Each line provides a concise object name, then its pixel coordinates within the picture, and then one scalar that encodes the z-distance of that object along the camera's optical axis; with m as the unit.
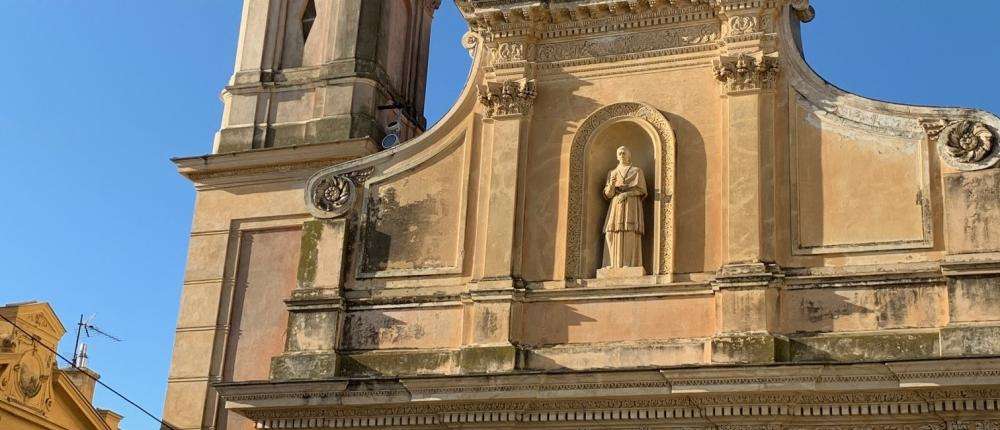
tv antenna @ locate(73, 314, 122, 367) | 24.00
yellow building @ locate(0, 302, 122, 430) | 17.44
